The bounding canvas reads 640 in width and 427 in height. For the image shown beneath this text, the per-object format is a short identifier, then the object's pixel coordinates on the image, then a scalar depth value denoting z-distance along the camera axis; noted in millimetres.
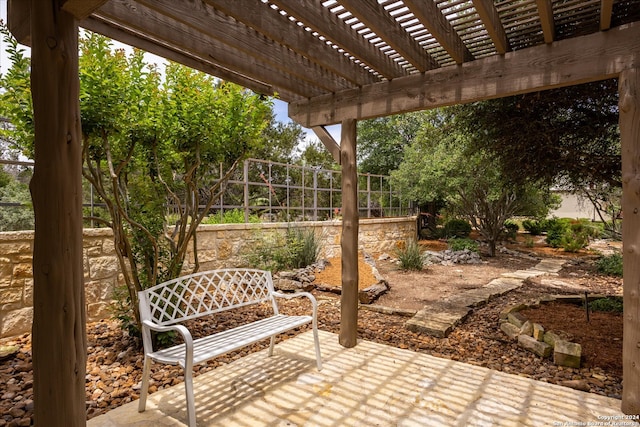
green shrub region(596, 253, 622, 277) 6801
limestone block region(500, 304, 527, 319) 3988
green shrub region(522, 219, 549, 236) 14570
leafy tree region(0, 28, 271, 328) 2512
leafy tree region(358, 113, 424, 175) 15062
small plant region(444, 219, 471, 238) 12586
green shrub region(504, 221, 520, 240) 11838
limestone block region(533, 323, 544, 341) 3229
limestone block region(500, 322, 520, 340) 3434
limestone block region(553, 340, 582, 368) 2848
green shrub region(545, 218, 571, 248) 11477
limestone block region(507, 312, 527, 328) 3577
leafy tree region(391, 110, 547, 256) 8719
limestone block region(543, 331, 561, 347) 3097
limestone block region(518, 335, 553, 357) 3053
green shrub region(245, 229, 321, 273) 5590
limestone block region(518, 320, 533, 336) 3371
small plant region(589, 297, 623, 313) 3985
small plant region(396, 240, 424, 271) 7211
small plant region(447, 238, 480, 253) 9500
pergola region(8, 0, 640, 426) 1349
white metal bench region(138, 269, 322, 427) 1988
